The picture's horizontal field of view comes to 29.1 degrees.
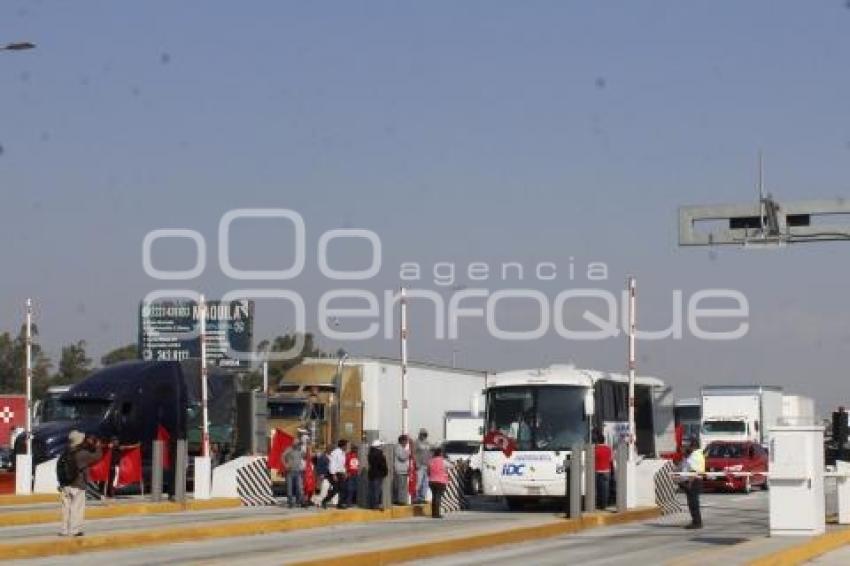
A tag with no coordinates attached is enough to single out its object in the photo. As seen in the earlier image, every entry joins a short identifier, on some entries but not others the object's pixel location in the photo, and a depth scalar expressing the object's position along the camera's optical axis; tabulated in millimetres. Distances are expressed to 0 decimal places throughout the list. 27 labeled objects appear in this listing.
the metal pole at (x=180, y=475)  34375
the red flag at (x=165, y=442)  37419
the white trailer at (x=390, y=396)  45969
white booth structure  25453
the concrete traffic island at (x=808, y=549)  21125
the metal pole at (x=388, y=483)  34206
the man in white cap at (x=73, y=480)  25141
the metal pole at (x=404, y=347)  34188
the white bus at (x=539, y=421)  35781
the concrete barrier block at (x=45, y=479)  37406
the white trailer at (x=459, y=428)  52688
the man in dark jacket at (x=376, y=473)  33594
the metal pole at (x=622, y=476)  34312
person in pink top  33344
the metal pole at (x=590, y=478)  33531
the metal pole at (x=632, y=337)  32881
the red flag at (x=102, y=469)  36375
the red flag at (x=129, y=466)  37406
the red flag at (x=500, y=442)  36188
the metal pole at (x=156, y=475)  34812
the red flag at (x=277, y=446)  38406
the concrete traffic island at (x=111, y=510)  30672
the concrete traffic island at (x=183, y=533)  23984
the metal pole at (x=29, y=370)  35094
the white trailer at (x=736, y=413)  59219
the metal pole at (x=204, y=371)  35062
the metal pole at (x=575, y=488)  32250
